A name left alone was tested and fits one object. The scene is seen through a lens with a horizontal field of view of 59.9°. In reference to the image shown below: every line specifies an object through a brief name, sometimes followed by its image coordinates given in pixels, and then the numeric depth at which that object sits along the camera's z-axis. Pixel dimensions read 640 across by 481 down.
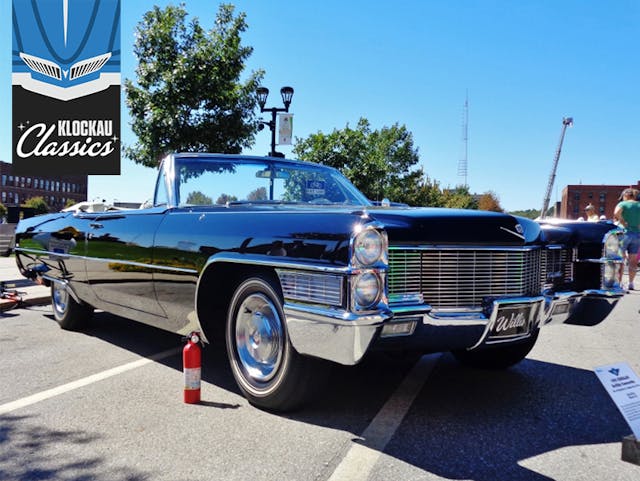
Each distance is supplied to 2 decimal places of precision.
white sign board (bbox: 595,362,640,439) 2.49
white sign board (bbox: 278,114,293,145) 14.32
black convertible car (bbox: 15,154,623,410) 2.71
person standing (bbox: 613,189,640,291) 9.59
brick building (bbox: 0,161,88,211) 100.88
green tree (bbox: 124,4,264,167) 14.17
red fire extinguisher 3.33
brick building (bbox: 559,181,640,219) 119.25
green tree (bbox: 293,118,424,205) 32.06
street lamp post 14.49
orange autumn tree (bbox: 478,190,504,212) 101.25
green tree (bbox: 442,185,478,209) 64.15
